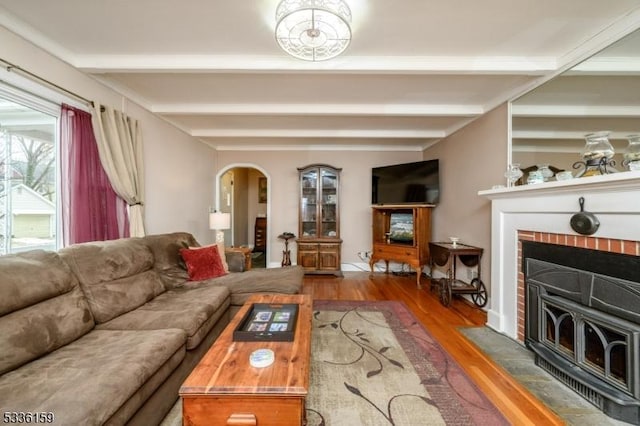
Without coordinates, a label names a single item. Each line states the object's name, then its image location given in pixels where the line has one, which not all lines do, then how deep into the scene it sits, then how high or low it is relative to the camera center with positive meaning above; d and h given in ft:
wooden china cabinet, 14.98 -0.35
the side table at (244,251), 11.39 -1.70
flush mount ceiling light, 4.63 +3.68
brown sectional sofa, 3.37 -2.33
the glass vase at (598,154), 5.62 +1.34
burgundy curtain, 7.01 +0.91
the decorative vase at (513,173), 7.85 +1.28
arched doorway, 18.90 +0.62
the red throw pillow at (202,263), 8.87 -1.74
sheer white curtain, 7.70 +1.95
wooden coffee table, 3.41 -2.44
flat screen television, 13.47 +1.77
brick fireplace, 4.87 -1.80
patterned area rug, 4.76 -3.75
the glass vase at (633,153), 5.01 +1.24
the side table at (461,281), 10.14 -2.74
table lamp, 12.28 -0.36
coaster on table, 3.91 -2.27
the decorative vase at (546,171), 7.04 +1.19
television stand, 13.01 -1.24
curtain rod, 5.61 +3.35
